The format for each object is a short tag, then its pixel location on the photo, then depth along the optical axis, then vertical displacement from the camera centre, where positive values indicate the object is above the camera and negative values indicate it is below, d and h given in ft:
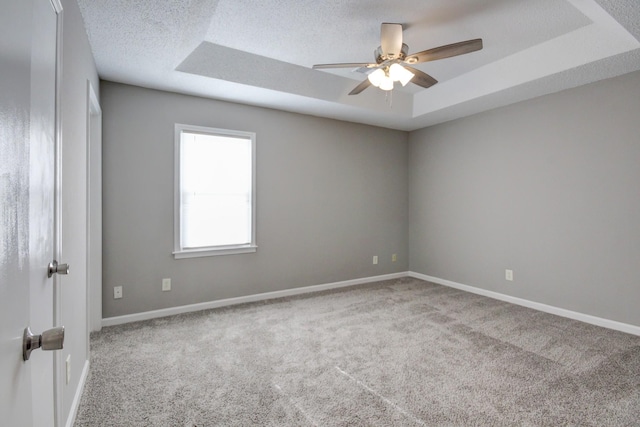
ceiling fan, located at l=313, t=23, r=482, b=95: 7.83 +3.77
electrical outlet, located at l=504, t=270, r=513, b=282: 13.44 -2.51
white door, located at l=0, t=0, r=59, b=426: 2.35 +0.08
